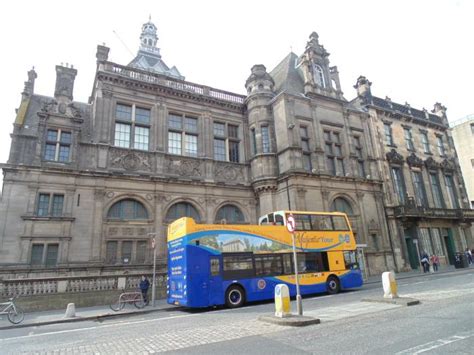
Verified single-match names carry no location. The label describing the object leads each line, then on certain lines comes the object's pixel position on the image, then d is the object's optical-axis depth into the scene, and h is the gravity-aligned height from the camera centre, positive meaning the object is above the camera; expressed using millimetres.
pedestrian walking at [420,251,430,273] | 23703 -693
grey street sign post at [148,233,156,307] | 14205 -1041
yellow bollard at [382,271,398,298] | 10562 -1008
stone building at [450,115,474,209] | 47938 +16750
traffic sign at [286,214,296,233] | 9122 +1116
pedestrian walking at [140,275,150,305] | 14615 -862
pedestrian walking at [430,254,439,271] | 24634 -638
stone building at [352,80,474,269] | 27281 +7588
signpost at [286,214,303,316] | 8555 +1012
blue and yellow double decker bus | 12227 +194
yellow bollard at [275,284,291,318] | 8438 -1086
